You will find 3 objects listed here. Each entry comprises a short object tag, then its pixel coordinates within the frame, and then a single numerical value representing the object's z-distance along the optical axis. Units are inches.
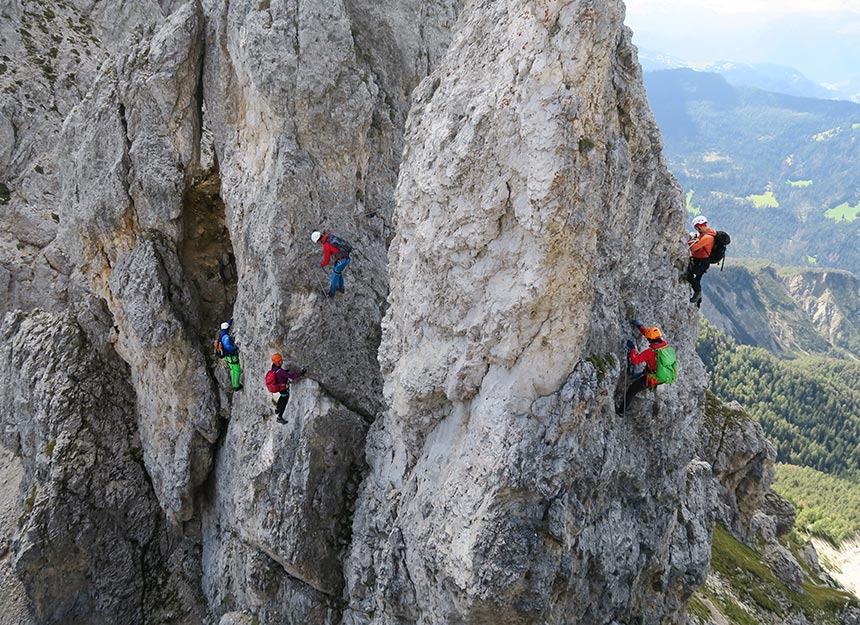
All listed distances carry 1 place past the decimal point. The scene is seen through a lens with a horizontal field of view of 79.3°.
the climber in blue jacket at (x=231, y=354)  866.1
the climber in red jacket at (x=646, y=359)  566.6
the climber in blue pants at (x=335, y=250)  749.9
